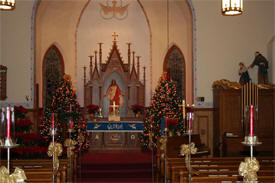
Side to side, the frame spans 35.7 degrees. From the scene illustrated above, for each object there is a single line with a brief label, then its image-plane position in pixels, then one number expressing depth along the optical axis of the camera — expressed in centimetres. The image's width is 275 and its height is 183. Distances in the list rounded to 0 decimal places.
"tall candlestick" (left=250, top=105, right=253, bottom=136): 428
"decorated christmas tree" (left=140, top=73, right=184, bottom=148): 1464
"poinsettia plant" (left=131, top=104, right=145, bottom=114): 1602
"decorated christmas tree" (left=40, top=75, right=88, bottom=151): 1409
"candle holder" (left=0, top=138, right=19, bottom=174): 390
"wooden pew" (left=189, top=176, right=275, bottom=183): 579
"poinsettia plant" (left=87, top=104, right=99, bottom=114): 1554
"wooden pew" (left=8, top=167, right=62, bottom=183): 626
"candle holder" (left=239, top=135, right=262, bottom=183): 447
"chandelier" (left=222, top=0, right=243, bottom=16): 652
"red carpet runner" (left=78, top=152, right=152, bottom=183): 1102
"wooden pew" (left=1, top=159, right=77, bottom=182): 802
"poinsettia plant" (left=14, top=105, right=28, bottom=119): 945
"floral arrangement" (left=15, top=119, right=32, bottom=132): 867
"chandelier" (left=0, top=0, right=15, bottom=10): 673
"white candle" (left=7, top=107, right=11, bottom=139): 392
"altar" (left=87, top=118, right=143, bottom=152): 1563
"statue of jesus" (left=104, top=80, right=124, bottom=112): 1680
